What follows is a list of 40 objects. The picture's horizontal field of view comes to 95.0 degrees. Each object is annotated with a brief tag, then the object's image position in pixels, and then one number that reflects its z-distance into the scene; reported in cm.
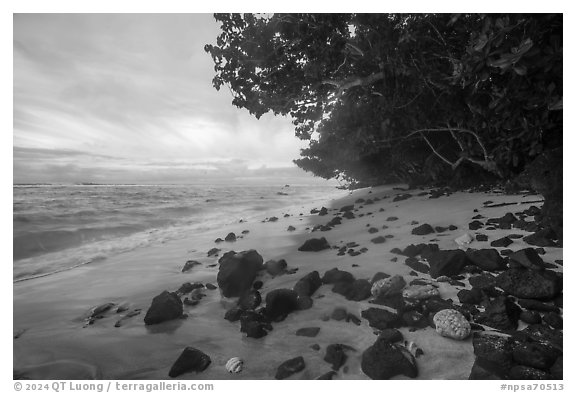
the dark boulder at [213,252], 651
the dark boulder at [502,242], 401
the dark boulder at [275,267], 459
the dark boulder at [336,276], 377
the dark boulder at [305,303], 333
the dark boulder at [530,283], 263
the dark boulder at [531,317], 245
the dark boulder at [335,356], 238
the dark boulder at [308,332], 283
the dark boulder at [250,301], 357
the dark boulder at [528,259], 309
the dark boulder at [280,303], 319
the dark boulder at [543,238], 369
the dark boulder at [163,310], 340
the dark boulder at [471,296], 281
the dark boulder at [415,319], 262
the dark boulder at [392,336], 249
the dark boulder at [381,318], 270
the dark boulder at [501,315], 245
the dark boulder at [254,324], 290
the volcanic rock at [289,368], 238
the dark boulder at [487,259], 337
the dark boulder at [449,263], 346
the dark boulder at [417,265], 373
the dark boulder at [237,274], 412
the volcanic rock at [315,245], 582
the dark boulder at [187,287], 430
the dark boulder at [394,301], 286
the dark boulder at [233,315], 335
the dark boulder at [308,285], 362
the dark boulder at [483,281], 298
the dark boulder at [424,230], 543
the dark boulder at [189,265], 544
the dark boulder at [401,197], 1165
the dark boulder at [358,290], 333
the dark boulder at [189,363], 249
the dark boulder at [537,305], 253
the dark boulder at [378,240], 545
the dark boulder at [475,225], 512
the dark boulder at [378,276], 365
